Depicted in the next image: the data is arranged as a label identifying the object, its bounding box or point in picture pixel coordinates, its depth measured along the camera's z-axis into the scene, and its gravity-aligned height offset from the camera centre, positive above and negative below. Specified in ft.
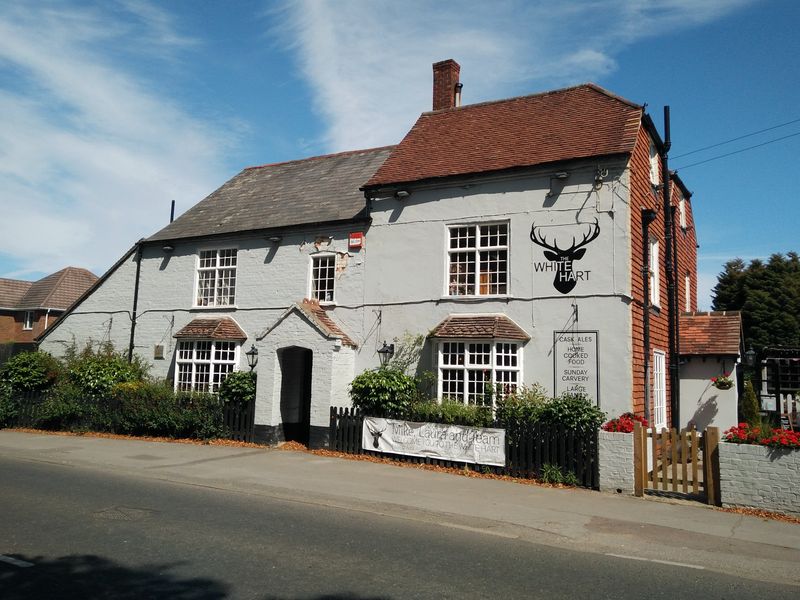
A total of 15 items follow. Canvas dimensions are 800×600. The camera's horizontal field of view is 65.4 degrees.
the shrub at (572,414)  41.96 -2.27
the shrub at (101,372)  62.23 -0.35
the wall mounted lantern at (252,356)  58.70 +1.57
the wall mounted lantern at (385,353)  53.52 +1.95
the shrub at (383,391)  48.60 -1.26
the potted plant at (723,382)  53.06 +0.12
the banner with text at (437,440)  42.80 -4.60
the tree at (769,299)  117.60 +16.78
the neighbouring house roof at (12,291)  152.25 +18.89
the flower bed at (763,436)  32.91 -2.78
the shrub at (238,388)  55.77 -1.42
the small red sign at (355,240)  57.36 +12.34
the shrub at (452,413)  44.47 -2.62
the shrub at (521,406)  42.80 -1.92
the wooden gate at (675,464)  35.04 -4.70
